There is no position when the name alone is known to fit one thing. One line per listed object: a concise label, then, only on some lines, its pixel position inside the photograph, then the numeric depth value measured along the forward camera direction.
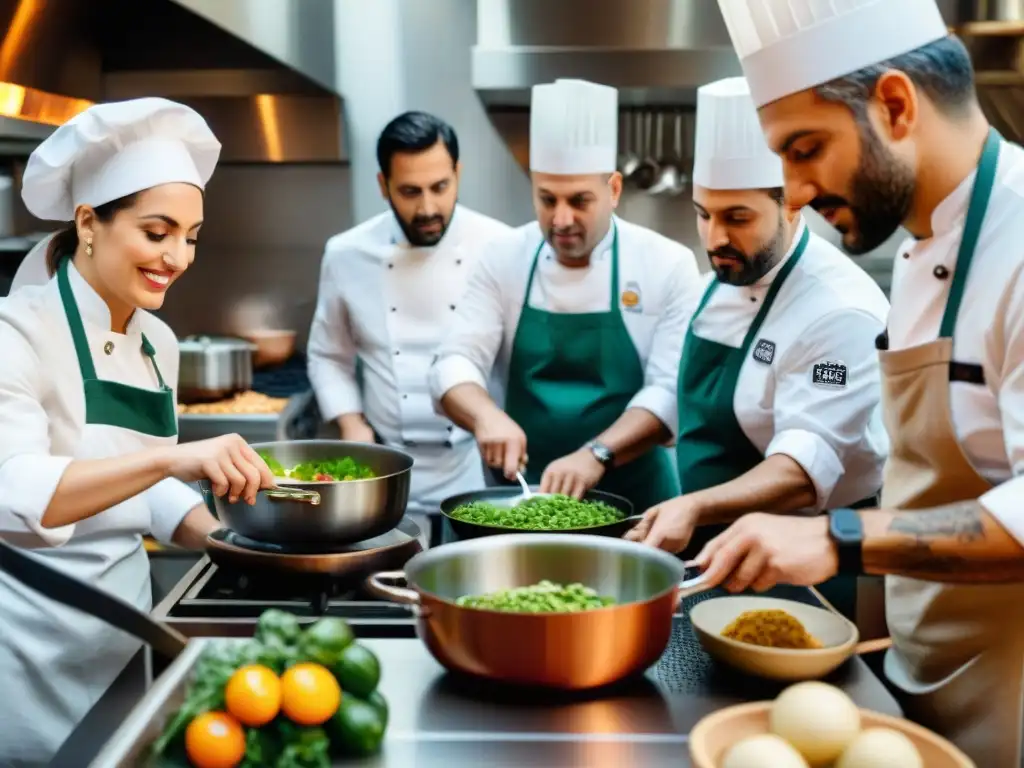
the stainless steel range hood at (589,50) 2.98
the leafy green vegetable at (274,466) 1.75
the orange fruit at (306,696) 1.04
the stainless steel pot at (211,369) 3.39
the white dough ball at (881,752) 0.90
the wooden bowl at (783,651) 1.23
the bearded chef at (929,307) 1.21
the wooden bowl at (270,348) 4.06
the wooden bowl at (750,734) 0.93
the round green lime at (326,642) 1.09
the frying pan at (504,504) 1.60
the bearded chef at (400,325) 3.33
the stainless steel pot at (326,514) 1.53
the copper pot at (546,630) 1.15
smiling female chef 1.55
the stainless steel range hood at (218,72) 3.36
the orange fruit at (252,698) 1.02
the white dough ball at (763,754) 0.88
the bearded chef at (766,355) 1.91
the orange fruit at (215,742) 1.01
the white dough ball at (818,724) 0.94
